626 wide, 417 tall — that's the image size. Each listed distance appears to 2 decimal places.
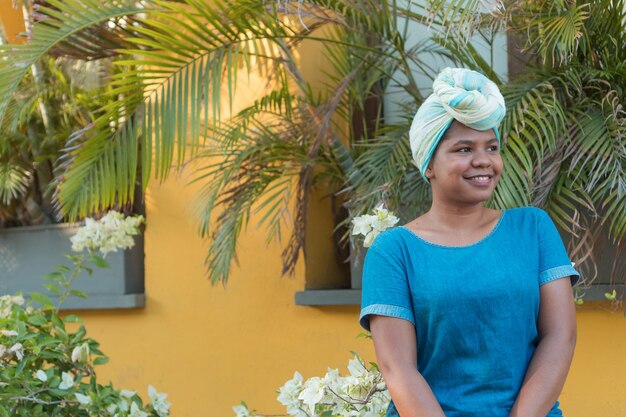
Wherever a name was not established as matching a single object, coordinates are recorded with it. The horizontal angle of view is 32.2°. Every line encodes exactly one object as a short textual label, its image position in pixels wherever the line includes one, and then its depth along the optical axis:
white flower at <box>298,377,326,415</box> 3.59
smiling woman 2.66
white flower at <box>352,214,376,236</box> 3.67
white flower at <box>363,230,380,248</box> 3.66
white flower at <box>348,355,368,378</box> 3.64
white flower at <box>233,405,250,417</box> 4.12
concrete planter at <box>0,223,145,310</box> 6.54
